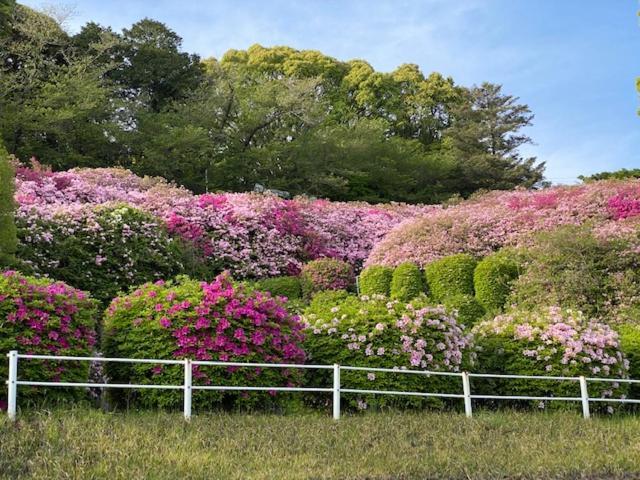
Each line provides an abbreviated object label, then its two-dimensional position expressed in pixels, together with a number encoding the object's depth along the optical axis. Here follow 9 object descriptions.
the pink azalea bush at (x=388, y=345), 8.69
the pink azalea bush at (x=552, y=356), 9.83
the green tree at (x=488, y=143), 36.12
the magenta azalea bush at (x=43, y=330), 6.94
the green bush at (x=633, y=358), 11.16
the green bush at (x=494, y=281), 15.52
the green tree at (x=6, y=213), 10.35
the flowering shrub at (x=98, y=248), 13.73
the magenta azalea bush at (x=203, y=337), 7.75
